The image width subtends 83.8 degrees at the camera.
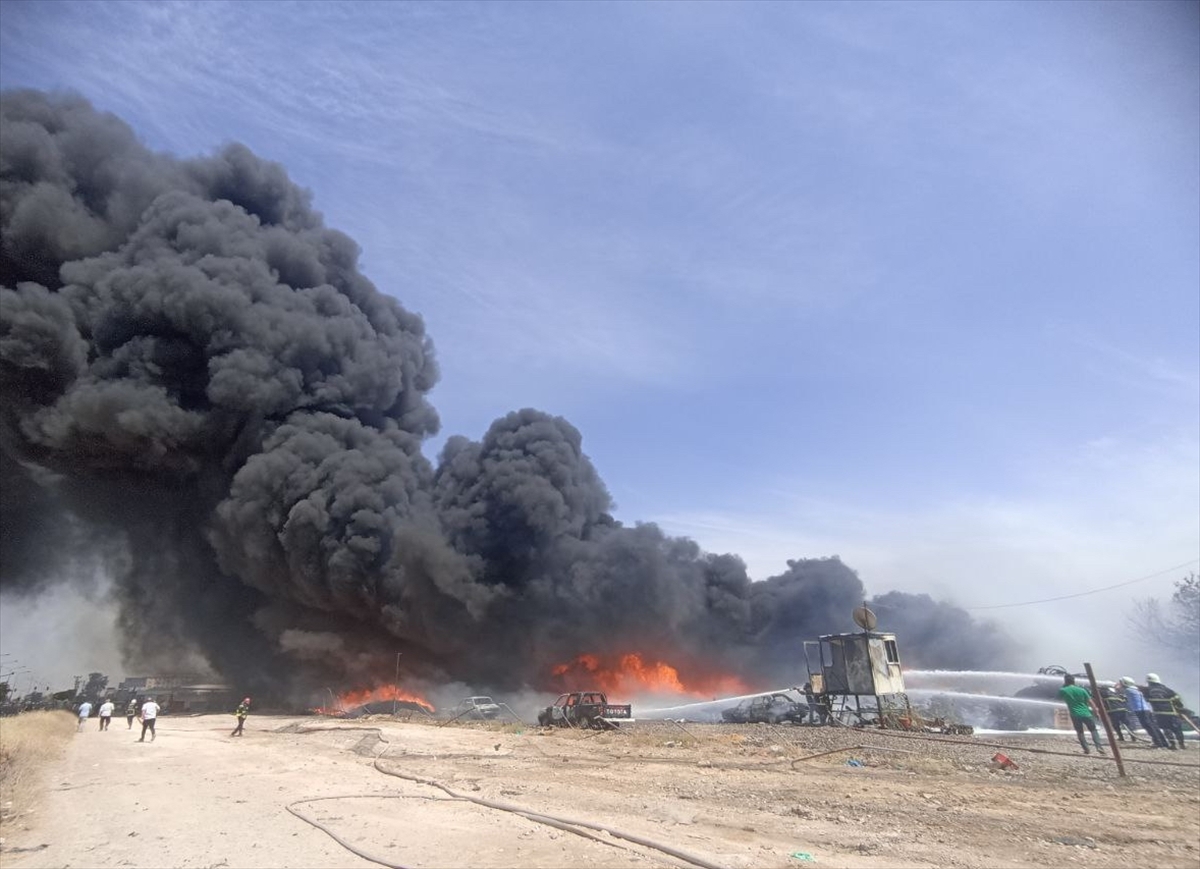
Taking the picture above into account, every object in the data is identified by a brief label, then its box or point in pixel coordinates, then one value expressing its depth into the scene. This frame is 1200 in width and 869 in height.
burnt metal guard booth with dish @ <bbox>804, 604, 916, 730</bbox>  22.11
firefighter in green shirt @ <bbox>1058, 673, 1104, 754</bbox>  13.84
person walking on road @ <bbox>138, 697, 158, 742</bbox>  24.02
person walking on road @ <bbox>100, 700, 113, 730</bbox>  30.72
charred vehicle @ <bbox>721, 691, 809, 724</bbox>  24.94
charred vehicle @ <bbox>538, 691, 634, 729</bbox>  25.55
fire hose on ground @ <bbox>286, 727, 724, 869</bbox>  6.65
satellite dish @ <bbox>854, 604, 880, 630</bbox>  22.80
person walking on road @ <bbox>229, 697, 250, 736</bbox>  25.64
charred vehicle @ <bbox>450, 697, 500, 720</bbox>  33.97
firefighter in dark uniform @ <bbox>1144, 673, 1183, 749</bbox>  14.02
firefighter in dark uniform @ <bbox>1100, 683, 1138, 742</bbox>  15.26
